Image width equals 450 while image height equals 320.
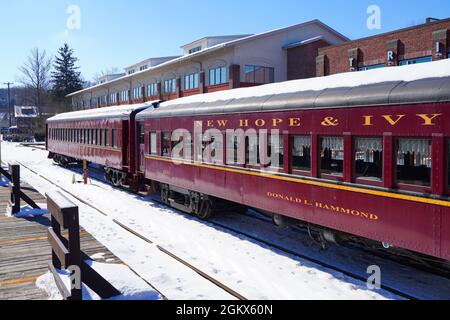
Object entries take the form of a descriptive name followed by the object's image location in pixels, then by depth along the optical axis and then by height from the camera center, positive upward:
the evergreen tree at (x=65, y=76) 88.88 +13.27
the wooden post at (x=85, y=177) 19.64 -1.69
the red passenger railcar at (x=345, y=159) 6.04 -0.38
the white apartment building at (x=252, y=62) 34.75 +6.56
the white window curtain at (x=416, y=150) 6.16 -0.20
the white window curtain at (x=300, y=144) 8.21 -0.13
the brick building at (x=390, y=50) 26.52 +6.03
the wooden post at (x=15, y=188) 11.58 -1.26
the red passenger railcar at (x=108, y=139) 16.89 +0.04
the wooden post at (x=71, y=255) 5.52 -1.53
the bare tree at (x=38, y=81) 75.25 +10.41
